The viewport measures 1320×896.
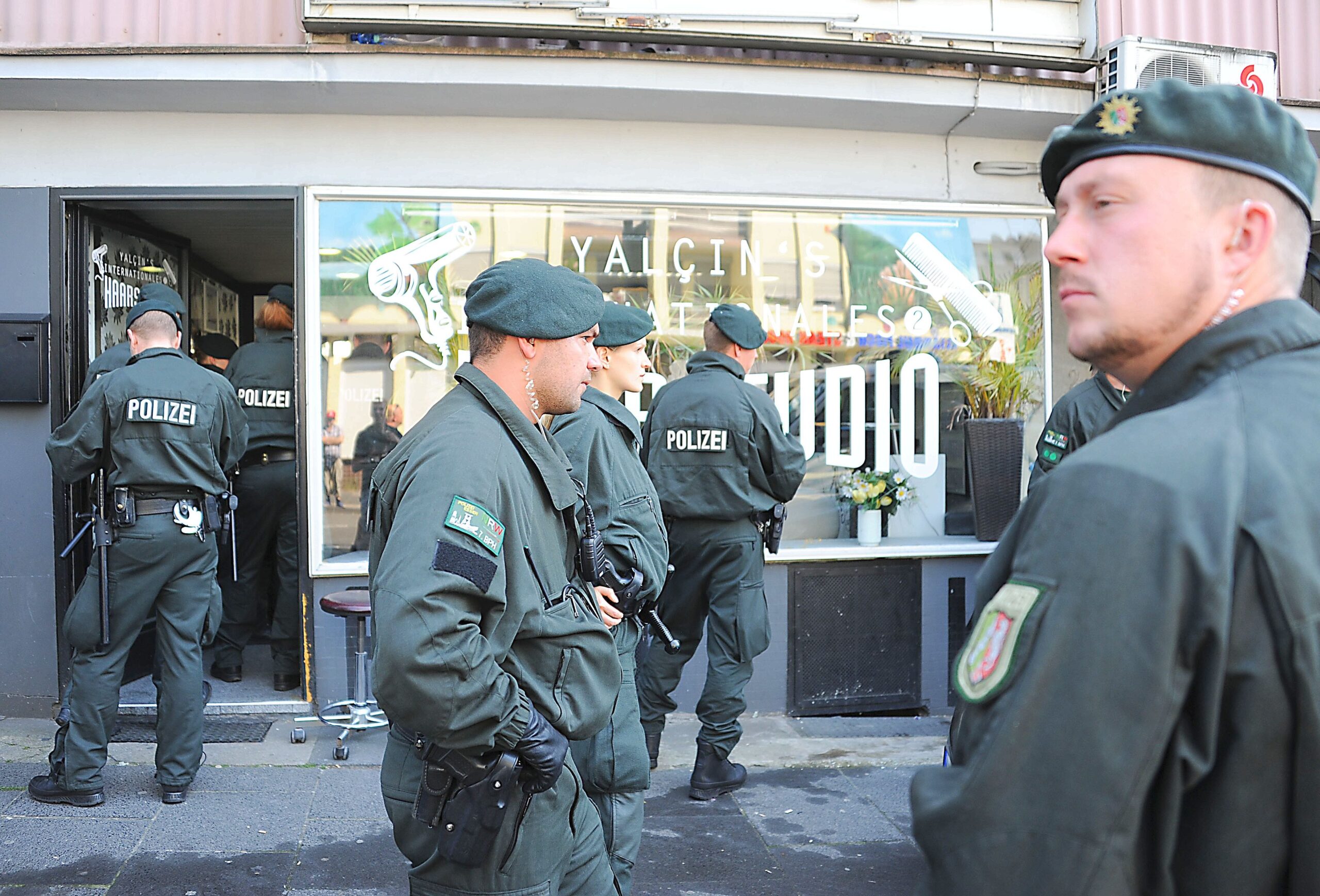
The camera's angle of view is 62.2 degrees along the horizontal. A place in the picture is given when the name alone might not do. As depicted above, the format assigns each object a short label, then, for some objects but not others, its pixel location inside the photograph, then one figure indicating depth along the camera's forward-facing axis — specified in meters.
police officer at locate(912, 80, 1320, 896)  1.00
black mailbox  5.65
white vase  6.48
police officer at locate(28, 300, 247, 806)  4.70
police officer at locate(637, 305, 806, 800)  5.07
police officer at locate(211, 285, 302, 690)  6.54
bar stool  5.28
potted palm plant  6.56
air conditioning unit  5.80
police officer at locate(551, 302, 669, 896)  3.19
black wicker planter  6.55
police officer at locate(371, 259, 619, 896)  2.04
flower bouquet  6.45
